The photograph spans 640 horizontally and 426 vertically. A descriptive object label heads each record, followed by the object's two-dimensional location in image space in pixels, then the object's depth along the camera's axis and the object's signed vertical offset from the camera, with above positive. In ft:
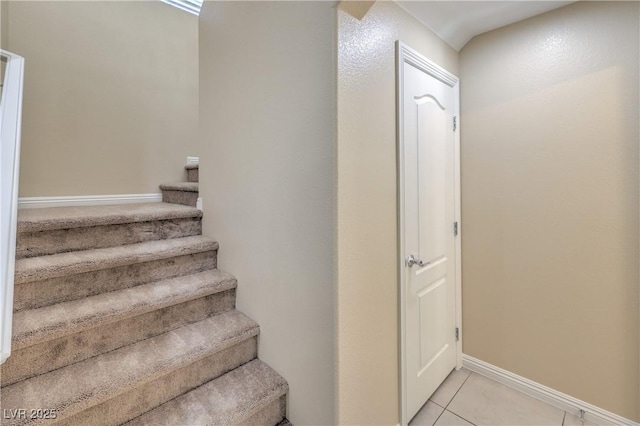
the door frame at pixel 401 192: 4.76 +0.49
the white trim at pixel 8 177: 2.91 +0.54
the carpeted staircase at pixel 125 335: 3.67 -1.79
